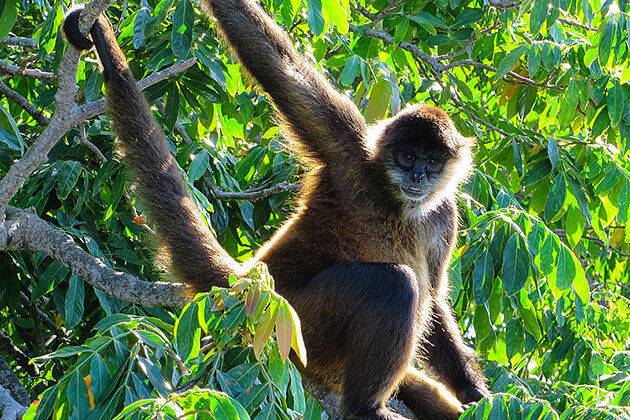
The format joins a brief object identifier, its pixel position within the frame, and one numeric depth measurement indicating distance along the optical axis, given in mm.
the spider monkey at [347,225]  8805
